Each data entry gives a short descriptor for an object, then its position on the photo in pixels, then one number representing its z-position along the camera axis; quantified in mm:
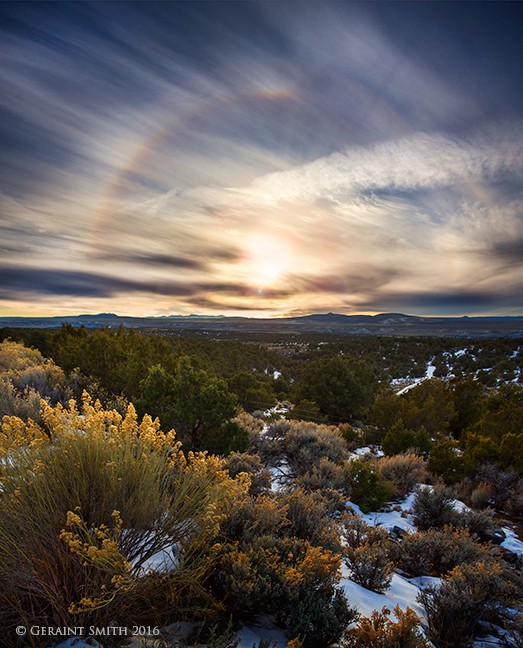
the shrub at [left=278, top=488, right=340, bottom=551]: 3395
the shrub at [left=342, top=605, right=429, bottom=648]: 2160
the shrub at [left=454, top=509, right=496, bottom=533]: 5023
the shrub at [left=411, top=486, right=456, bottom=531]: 5438
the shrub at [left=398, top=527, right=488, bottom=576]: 3871
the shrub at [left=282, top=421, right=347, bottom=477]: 7551
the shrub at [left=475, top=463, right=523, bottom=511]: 6449
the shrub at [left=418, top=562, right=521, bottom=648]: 2770
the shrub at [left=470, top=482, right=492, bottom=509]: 6347
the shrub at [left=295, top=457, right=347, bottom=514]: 5578
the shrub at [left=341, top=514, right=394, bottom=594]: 3499
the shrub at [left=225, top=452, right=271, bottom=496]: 5170
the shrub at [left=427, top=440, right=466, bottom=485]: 7457
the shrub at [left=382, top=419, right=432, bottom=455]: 9602
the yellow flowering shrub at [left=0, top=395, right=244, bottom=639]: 2092
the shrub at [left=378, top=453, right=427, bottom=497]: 7238
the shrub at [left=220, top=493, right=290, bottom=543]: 3162
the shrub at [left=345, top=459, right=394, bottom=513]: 6152
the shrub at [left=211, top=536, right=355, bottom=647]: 2426
